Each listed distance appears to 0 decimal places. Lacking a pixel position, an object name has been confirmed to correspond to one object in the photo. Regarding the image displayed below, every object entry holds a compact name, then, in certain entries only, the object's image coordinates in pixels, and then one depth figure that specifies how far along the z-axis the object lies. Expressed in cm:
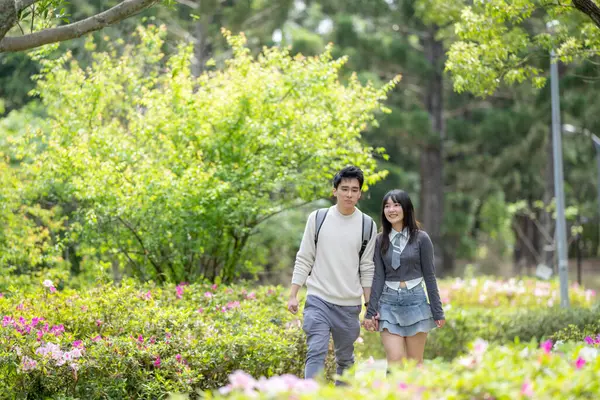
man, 1188
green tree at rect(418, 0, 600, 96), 1645
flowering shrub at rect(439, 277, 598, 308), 3484
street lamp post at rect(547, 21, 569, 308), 2680
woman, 1175
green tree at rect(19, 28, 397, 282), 1877
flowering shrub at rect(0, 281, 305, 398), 1147
